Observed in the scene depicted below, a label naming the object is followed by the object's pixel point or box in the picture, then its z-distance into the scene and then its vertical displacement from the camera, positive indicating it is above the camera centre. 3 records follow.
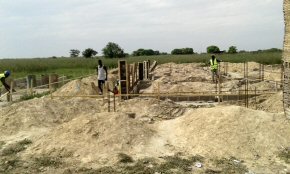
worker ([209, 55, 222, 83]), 11.19 +0.00
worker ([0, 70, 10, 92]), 10.22 -0.33
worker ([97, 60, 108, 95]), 9.26 -0.33
